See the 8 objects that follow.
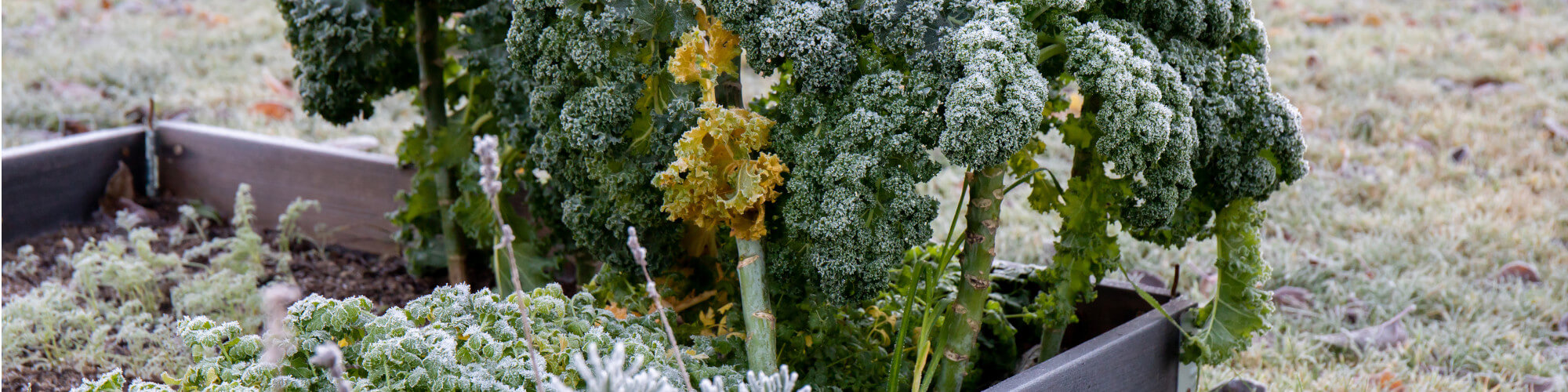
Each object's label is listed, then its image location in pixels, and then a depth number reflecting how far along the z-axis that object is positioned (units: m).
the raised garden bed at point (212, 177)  3.24
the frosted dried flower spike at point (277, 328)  1.42
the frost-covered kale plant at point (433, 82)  2.46
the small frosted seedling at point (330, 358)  0.96
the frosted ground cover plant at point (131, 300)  2.41
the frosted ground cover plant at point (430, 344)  1.52
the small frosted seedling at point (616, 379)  1.10
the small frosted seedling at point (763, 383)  1.25
